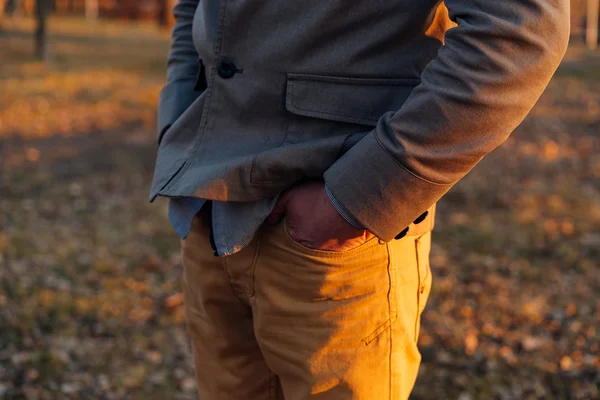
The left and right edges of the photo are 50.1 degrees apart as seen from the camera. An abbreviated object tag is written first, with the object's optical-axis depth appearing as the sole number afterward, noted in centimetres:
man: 125
